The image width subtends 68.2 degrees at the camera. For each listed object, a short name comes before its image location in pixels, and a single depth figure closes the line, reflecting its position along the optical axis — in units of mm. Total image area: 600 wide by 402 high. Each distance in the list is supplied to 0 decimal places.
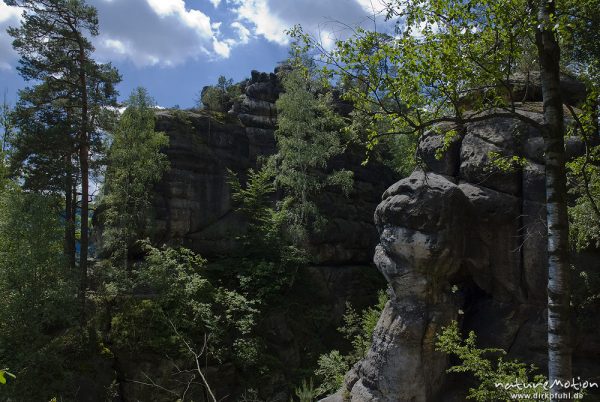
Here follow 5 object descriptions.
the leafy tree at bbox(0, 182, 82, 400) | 13031
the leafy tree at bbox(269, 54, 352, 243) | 20234
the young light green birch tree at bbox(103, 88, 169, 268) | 17469
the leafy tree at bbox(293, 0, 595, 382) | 4730
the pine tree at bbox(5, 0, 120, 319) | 16391
